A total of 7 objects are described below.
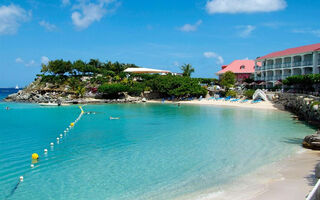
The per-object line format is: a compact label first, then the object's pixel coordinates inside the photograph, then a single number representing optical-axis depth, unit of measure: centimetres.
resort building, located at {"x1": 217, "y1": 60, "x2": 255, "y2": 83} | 6712
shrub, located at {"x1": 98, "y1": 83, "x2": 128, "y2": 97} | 6106
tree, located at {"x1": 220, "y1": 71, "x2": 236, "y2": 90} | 5709
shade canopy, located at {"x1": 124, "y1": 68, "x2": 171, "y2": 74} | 6794
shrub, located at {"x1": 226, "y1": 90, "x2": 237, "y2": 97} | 5585
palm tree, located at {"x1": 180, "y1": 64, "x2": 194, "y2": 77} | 7181
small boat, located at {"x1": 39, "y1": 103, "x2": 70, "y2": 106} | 5436
